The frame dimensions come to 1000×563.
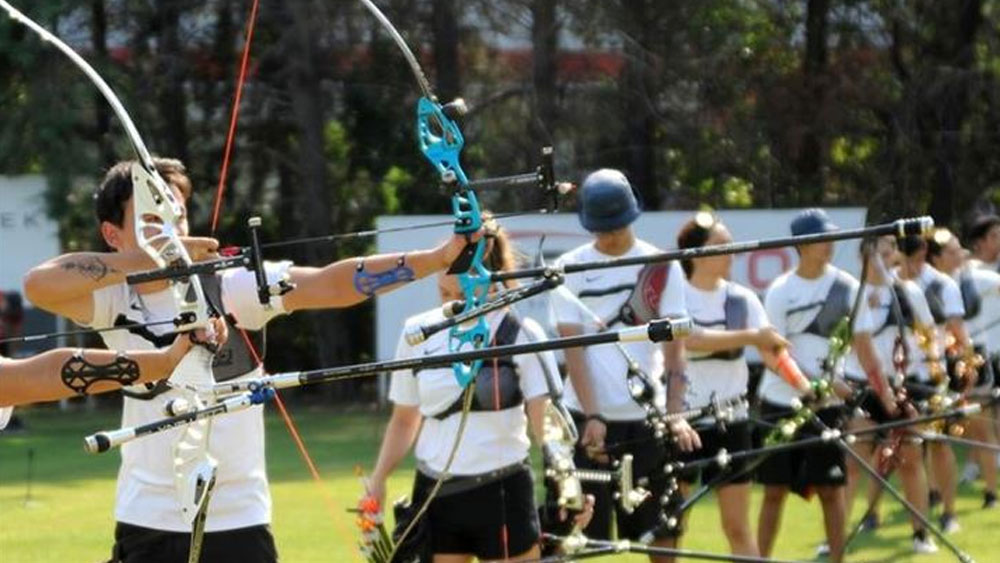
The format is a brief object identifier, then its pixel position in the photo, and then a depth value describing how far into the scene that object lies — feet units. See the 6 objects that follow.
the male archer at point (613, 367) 49.98
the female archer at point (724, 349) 54.65
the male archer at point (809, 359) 58.44
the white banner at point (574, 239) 117.91
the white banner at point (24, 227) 137.69
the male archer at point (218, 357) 33.78
